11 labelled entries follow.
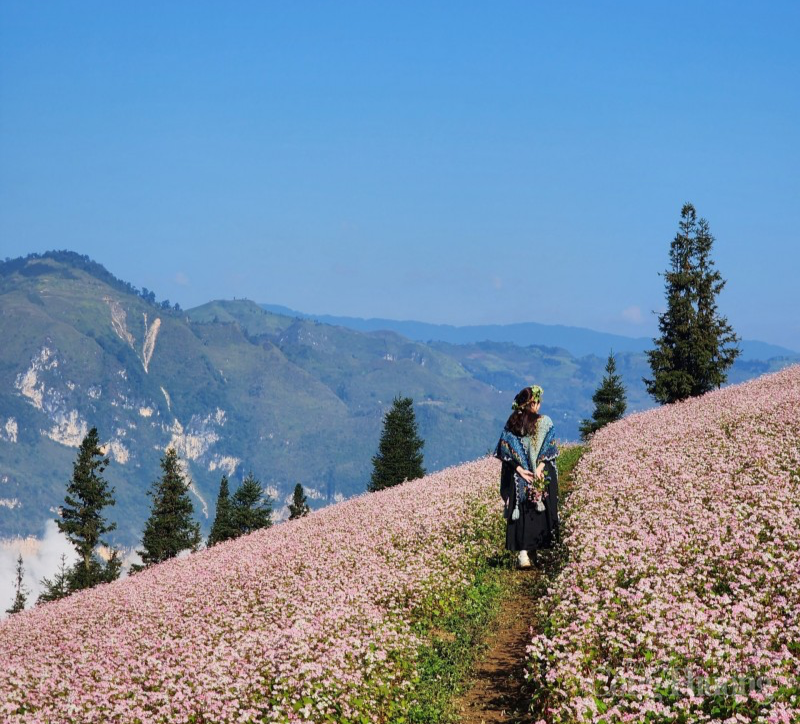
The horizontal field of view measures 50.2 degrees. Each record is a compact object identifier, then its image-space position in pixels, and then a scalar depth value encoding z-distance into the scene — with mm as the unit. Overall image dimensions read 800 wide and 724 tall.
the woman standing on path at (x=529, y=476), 14977
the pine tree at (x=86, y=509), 65875
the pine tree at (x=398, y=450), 77812
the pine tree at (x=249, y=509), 78188
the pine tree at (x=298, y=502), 98450
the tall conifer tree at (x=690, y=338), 52062
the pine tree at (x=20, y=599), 103000
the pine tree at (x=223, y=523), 82625
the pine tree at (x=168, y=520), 74000
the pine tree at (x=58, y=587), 75250
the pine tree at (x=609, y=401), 72062
